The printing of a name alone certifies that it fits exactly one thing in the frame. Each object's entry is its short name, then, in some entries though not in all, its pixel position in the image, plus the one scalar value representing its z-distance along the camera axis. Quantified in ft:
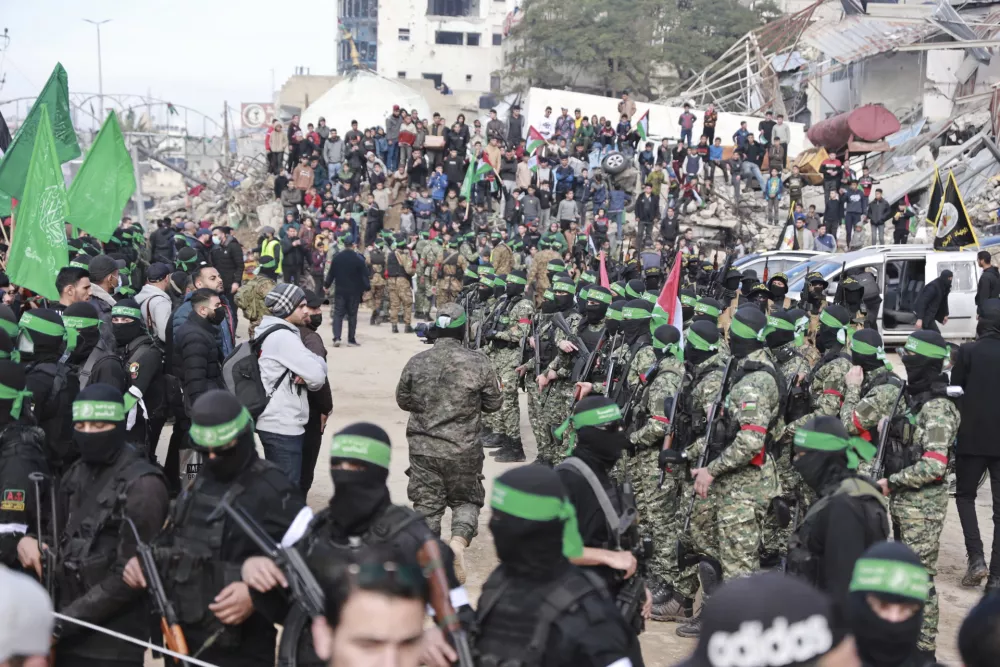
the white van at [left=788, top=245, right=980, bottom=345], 59.67
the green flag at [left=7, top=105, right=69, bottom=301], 28.68
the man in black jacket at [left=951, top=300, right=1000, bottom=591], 25.21
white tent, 144.15
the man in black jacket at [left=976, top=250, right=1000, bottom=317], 51.39
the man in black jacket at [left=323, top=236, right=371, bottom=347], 58.08
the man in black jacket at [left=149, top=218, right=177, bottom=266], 55.93
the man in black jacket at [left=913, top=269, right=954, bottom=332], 52.75
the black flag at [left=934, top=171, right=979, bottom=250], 56.65
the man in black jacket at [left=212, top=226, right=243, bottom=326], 51.98
